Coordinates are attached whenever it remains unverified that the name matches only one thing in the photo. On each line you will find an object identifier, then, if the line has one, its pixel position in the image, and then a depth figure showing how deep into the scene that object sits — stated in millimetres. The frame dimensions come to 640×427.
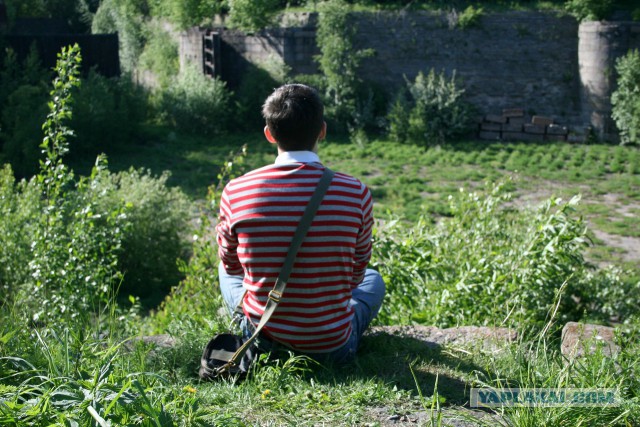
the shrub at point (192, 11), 17156
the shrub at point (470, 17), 14234
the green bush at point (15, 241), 5738
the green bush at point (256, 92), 14930
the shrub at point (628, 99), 12164
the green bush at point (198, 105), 14672
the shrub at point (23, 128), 11484
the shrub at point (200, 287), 4668
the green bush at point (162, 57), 17781
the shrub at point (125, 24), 20125
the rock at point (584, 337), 3508
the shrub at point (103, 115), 12852
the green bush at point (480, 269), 4871
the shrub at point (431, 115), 13062
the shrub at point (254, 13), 15562
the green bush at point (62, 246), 4746
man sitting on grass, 3184
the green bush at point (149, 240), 7715
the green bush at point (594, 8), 13117
